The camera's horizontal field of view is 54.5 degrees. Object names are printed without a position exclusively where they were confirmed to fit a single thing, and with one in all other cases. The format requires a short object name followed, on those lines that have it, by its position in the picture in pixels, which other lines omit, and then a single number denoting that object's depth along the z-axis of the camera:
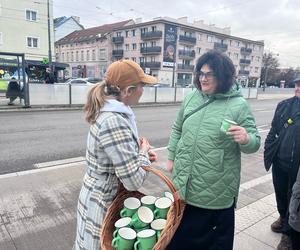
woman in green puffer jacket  2.12
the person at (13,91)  13.66
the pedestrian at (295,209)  2.08
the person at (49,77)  22.34
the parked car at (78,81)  27.05
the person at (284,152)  2.84
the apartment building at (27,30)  32.22
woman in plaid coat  1.56
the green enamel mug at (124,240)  1.54
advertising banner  48.81
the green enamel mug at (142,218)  1.63
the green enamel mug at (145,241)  1.53
